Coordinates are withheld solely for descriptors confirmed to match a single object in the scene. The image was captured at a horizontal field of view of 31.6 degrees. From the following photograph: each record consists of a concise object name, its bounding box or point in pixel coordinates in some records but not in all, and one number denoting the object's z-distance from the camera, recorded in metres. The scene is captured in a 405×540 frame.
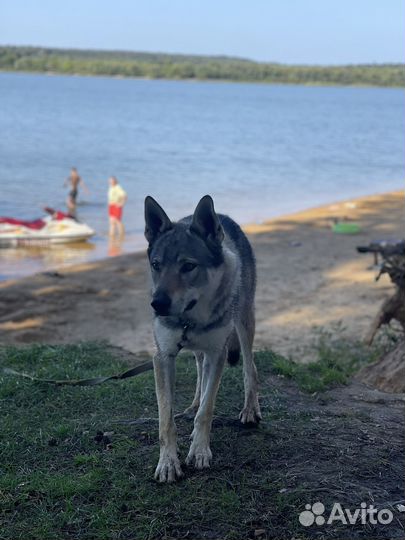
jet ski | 21.23
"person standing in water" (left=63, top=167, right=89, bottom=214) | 24.84
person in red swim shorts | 22.30
